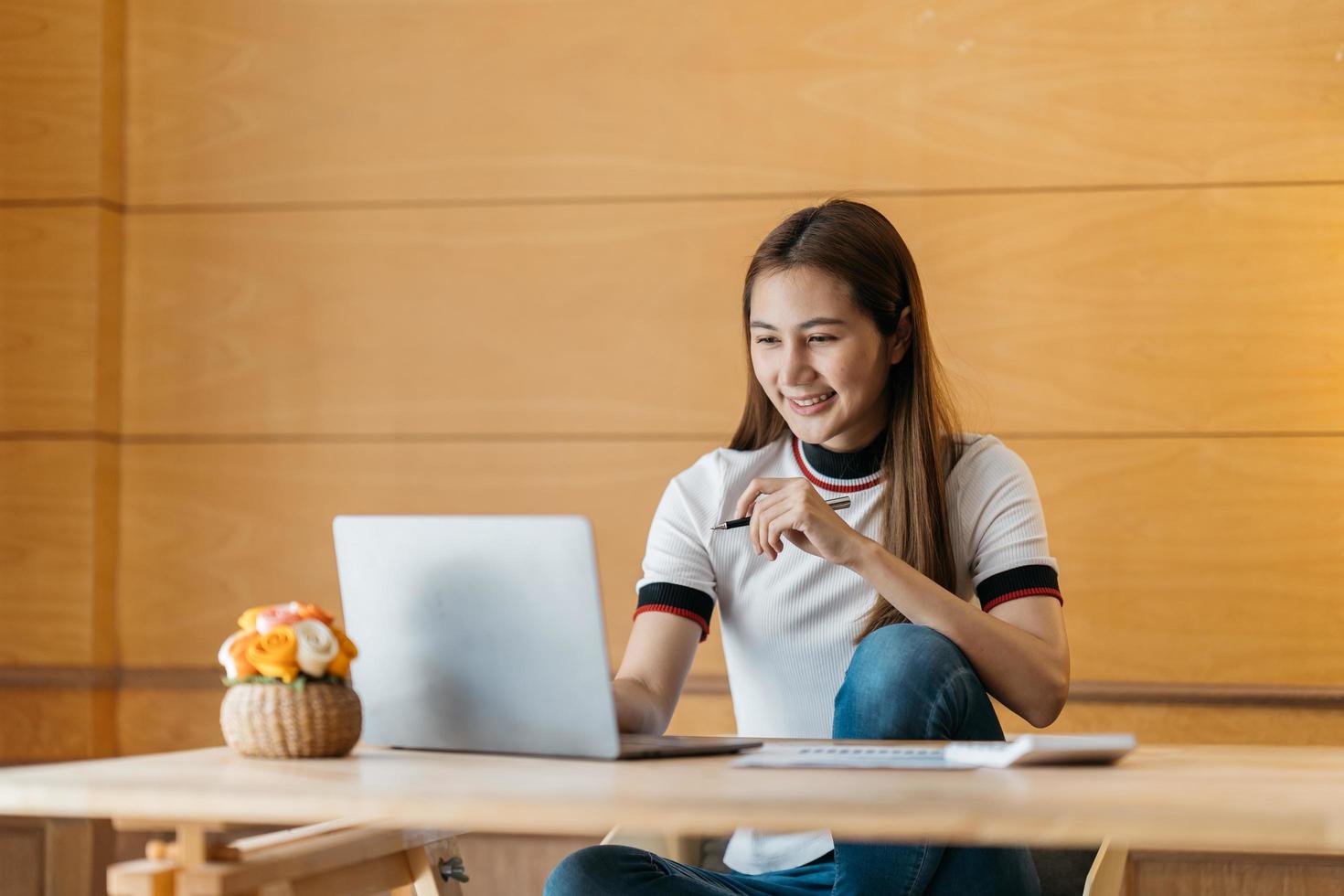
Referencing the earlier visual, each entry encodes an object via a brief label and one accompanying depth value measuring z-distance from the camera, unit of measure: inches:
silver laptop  107.2
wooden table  95.8
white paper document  104.5
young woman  123.5
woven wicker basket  108.2
